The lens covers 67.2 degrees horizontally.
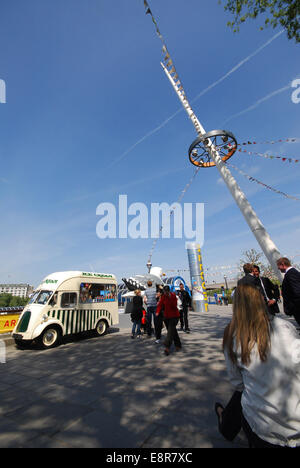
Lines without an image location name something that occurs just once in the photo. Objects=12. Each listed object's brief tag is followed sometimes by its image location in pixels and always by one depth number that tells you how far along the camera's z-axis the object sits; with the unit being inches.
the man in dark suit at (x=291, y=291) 179.6
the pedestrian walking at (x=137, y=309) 334.6
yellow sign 397.4
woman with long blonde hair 59.6
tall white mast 312.1
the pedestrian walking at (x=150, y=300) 329.7
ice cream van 300.4
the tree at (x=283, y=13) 261.9
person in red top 237.3
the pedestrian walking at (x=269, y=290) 206.8
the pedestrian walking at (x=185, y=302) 339.9
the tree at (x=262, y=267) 1689.7
